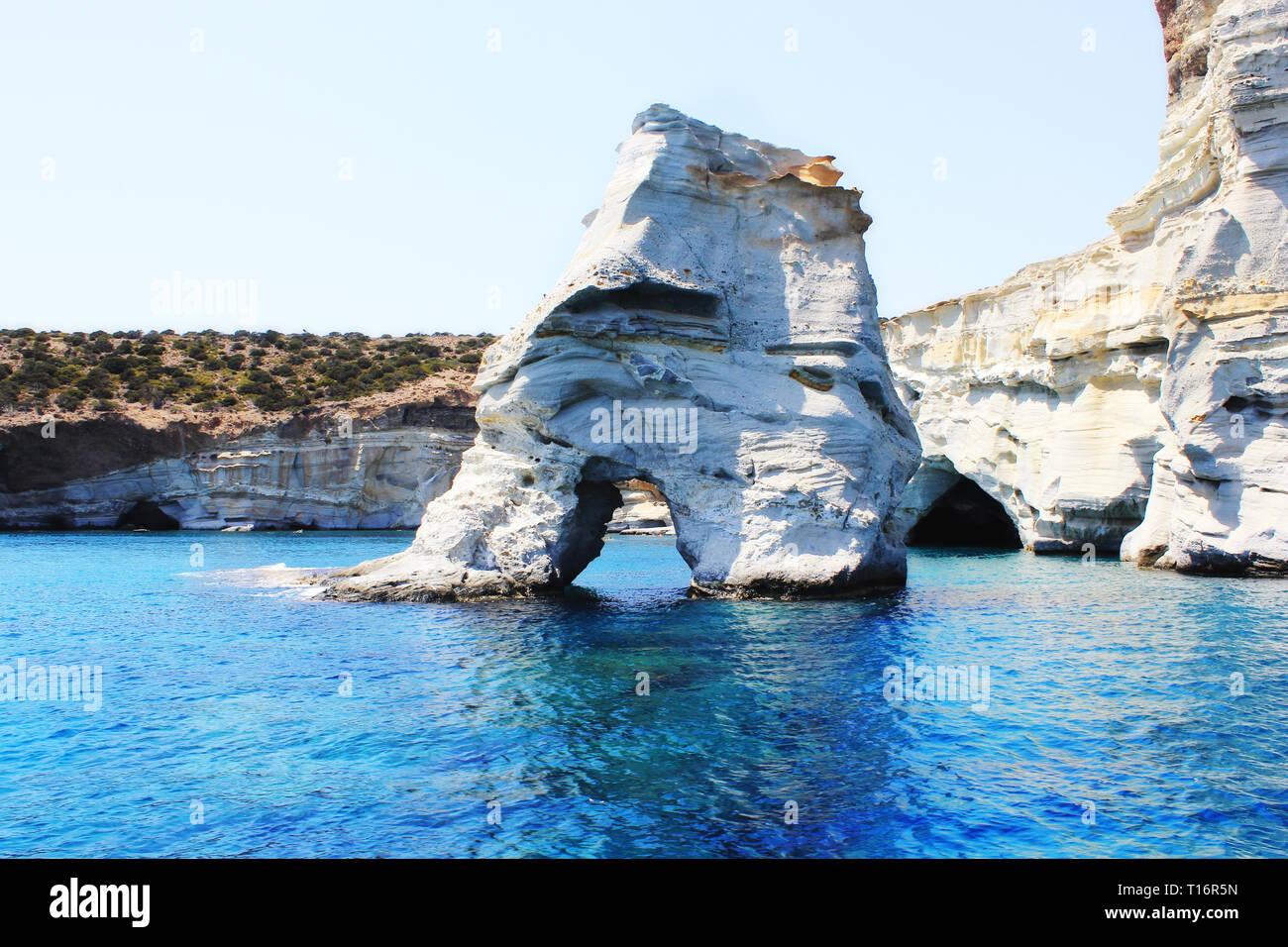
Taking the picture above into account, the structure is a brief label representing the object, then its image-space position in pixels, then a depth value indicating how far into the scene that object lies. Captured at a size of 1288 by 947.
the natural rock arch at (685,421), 23.17
